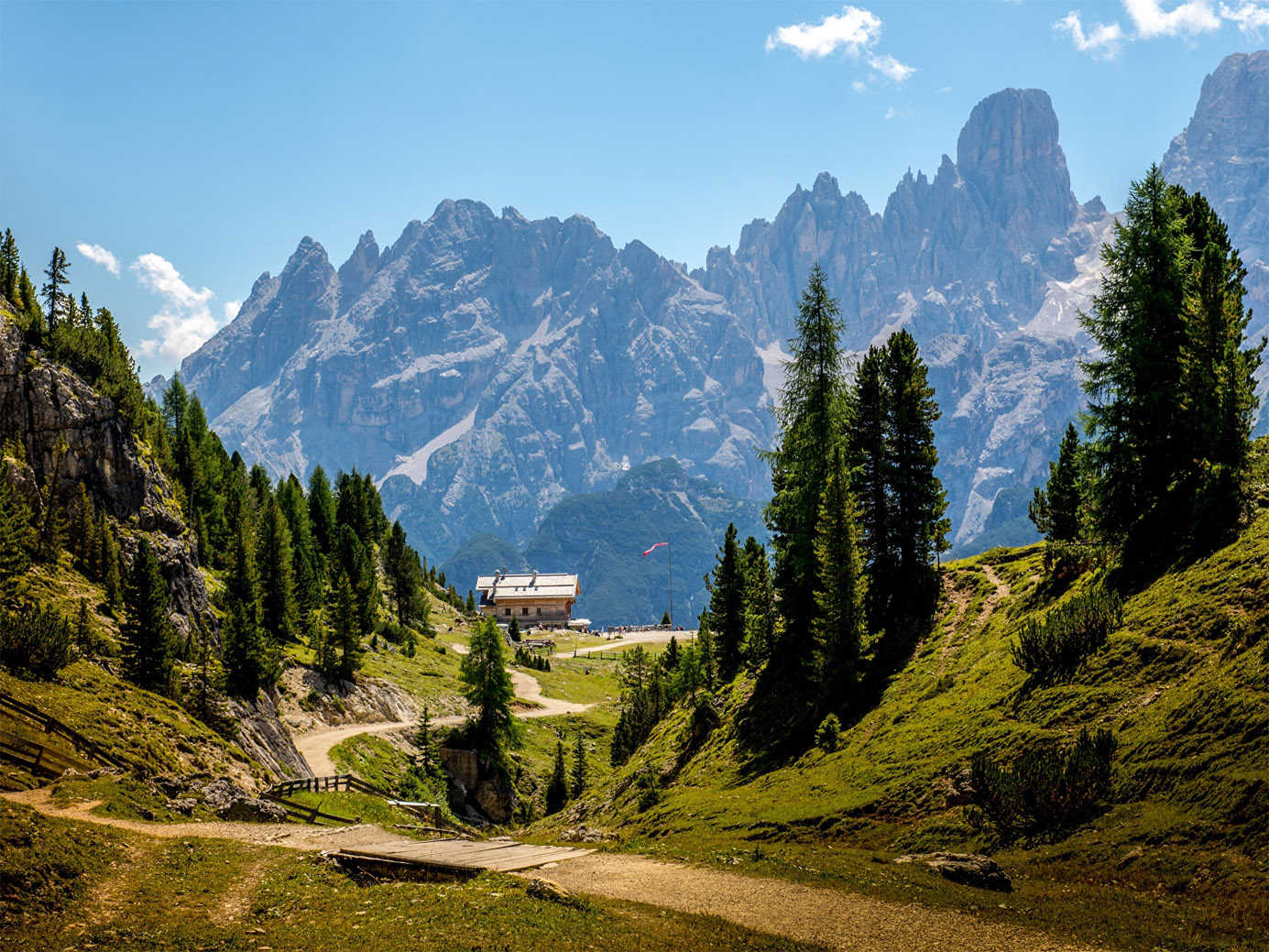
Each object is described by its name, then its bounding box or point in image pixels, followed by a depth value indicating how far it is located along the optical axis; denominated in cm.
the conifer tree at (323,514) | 13200
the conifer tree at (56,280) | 9444
